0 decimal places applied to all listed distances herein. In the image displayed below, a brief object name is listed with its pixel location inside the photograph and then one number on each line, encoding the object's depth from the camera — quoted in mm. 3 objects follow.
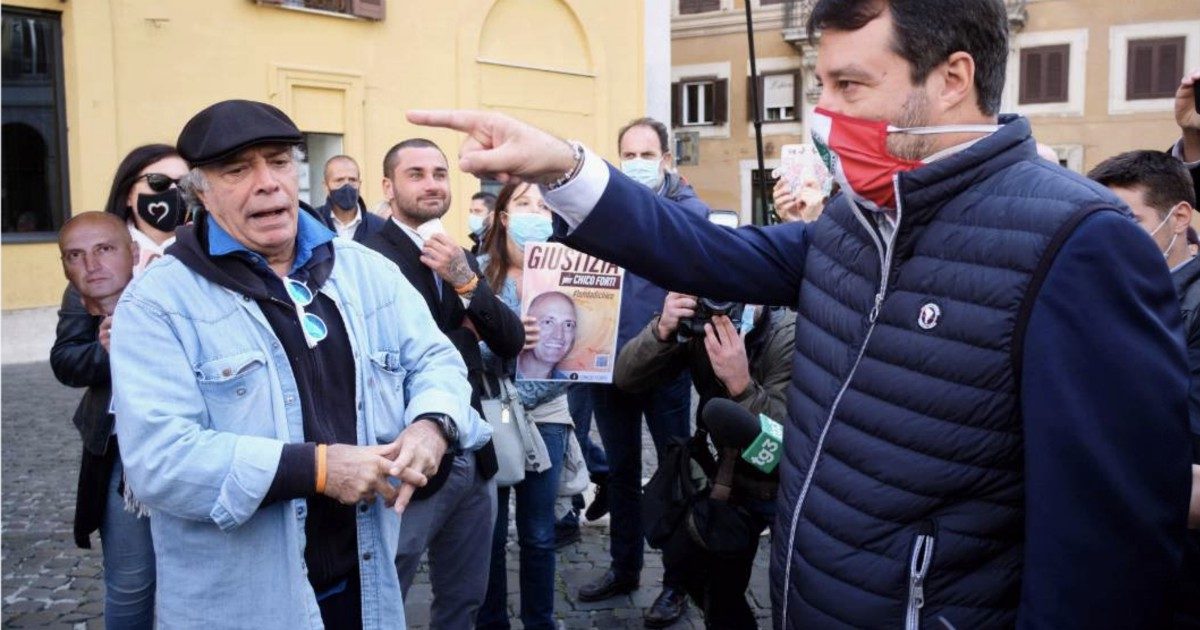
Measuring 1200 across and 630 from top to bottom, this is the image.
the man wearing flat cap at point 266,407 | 2299
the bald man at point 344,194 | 8336
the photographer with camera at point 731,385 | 3258
